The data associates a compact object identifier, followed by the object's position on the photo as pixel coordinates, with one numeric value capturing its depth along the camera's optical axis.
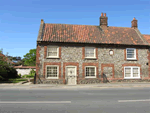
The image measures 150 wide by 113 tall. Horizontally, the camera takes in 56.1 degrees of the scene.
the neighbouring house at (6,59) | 18.73
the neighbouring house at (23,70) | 39.09
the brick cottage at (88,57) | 18.88
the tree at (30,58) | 67.44
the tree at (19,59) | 80.67
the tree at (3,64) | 18.20
